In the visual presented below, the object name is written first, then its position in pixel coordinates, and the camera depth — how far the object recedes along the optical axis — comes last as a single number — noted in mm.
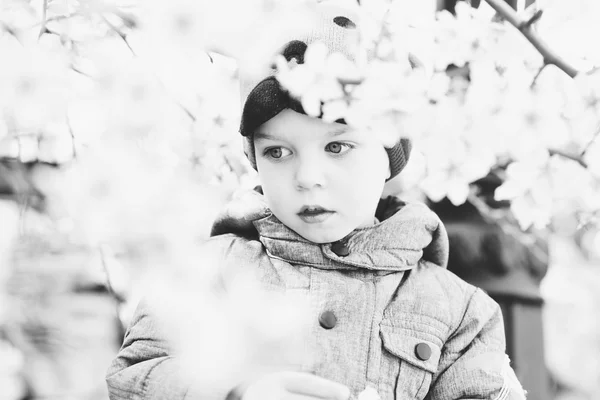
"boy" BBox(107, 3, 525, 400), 1038
